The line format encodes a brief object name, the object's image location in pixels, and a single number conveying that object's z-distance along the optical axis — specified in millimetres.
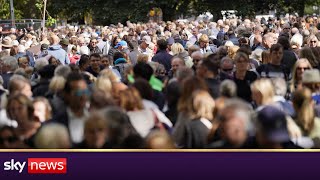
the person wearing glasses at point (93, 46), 34697
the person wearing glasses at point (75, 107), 11438
